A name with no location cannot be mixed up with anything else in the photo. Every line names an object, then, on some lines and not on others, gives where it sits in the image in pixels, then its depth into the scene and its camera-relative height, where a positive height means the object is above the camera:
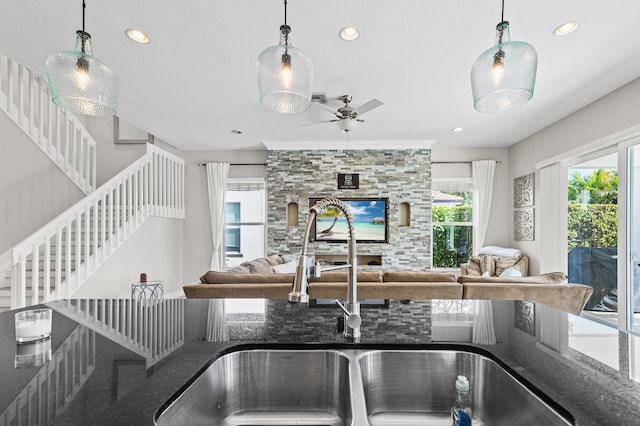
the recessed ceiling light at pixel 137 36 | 2.41 +1.35
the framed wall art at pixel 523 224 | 5.11 -0.10
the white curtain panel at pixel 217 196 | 5.98 +0.35
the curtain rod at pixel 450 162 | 5.93 +1.01
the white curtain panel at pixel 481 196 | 5.73 +0.38
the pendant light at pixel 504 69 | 1.19 +0.56
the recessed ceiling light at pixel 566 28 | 2.31 +1.38
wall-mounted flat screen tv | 5.67 -0.10
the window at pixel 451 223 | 5.95 -0.10
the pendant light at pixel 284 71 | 1.28 +0.58
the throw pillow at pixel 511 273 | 3.19 -0.56
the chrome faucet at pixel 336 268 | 0.86 -0.17
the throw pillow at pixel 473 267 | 5.22 -0.81
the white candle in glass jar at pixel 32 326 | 0.90 -0.31
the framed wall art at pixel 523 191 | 5.15 +0.45
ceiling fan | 3.51 +1.19
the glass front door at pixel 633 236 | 3.22 -0.17
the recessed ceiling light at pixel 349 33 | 2.39 +1.37
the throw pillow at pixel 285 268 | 4.45 -0.73
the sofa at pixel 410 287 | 2.67 -0.58
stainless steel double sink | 0.87 -0.47
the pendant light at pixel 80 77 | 1.34 +0.58
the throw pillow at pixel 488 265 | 5.15 -0.75
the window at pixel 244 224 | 6.16 -0.17
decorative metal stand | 4.44 -1.04
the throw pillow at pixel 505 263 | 5.13 -0.71
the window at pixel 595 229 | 3.56 -0.13
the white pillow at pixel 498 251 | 5.25 -0.56
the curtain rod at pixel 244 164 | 6.10 +0.96
